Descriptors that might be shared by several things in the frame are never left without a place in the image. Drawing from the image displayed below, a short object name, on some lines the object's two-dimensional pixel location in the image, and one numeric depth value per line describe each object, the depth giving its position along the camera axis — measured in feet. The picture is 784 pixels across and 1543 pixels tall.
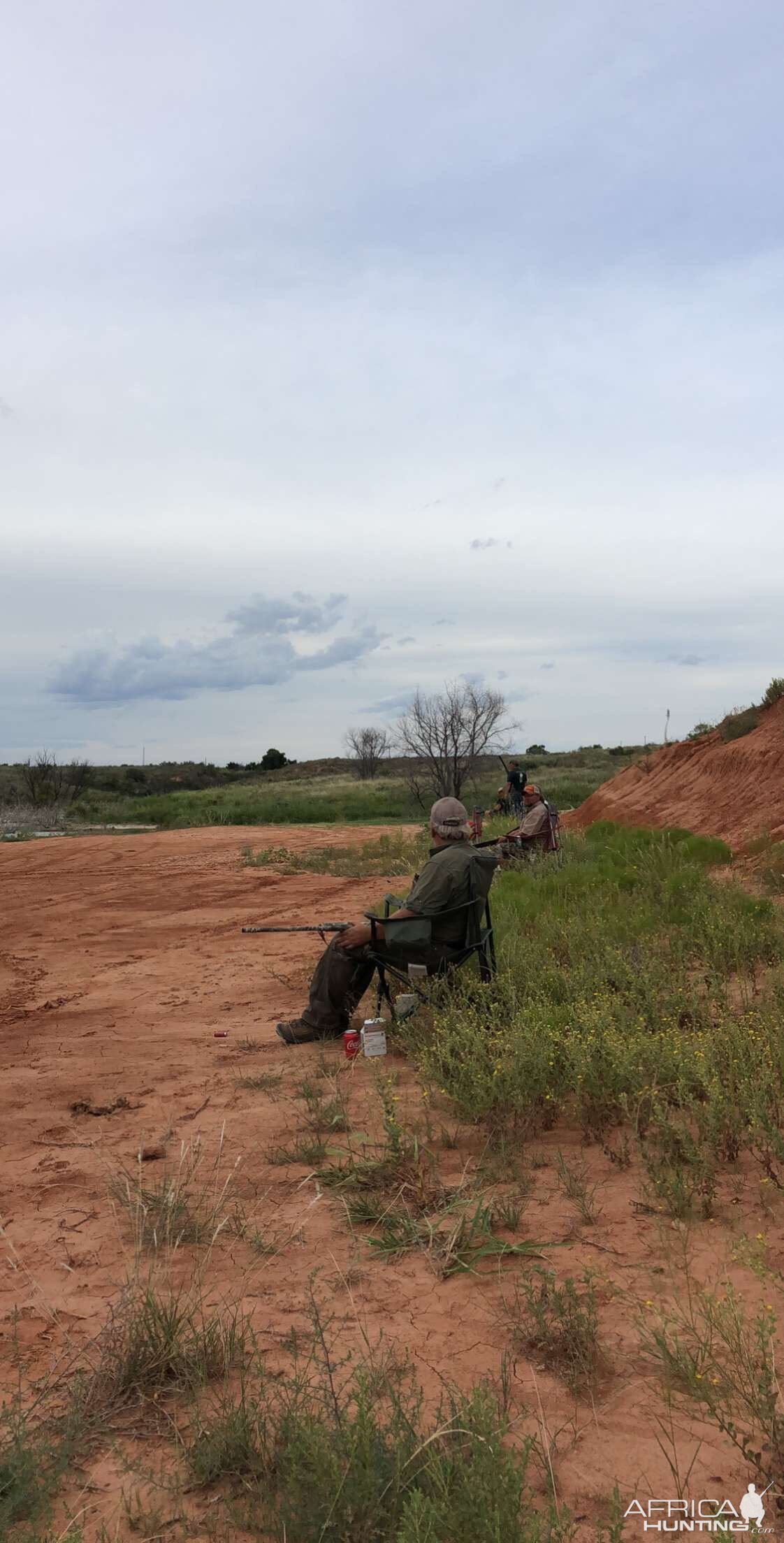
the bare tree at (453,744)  129.39
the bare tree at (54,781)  125.70
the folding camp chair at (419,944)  18.79
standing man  71.36
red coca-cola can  18.39
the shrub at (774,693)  58.13
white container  18.28
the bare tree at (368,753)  201.36
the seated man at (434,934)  19.13
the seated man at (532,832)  38.47
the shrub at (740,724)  59.06
